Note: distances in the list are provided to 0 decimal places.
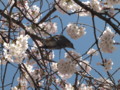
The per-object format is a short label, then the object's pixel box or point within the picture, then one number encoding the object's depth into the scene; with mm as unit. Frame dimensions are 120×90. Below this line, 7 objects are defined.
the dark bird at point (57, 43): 6368
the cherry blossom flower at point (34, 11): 9998
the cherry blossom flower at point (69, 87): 7258
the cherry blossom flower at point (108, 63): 8273
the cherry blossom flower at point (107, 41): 6582
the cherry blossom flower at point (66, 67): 6816
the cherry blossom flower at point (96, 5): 7531
